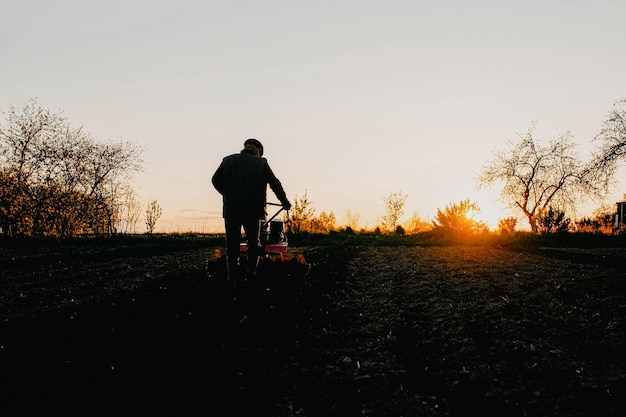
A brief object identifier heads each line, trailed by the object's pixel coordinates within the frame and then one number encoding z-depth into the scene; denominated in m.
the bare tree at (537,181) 28.61
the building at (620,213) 28.43
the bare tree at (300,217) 22.11
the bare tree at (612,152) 26.56
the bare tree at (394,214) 27.03
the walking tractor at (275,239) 9.83
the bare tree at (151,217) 24.25
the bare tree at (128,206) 22.52
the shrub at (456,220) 19.88
